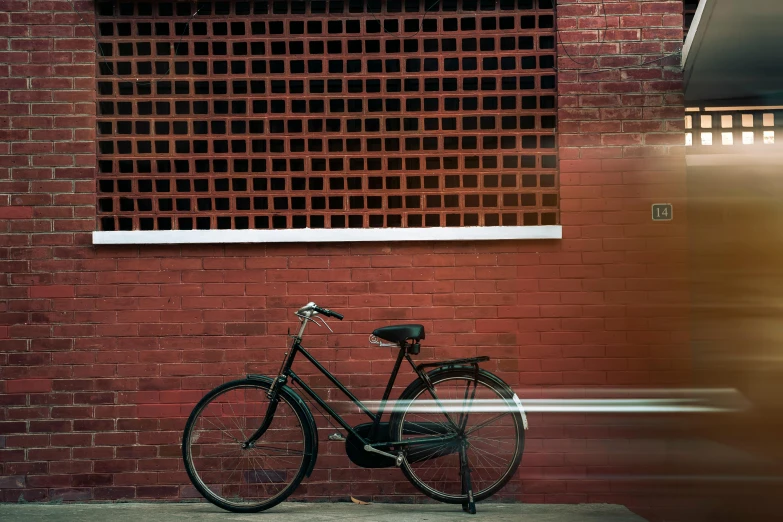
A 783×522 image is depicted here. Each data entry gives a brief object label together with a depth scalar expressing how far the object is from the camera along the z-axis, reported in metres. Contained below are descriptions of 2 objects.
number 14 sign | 6.56
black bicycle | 6.02
